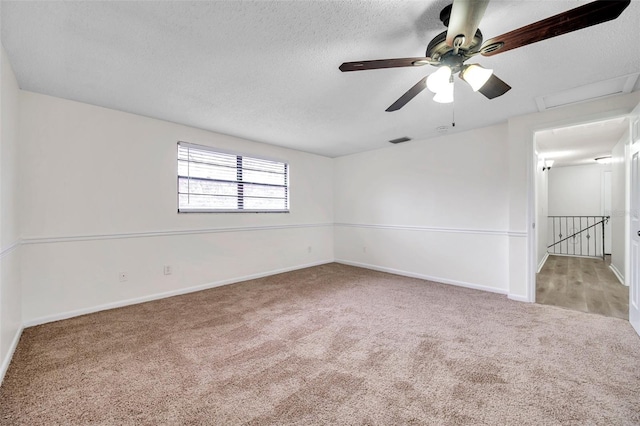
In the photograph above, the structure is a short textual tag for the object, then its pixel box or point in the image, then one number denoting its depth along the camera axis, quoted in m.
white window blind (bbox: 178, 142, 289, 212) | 3.75
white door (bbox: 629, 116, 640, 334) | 2.46
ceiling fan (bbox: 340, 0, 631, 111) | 1.19
